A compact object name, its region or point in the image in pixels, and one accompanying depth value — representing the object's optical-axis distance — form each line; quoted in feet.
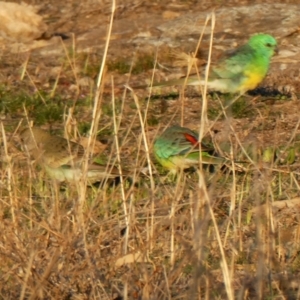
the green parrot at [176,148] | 42.51
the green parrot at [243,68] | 56.03
